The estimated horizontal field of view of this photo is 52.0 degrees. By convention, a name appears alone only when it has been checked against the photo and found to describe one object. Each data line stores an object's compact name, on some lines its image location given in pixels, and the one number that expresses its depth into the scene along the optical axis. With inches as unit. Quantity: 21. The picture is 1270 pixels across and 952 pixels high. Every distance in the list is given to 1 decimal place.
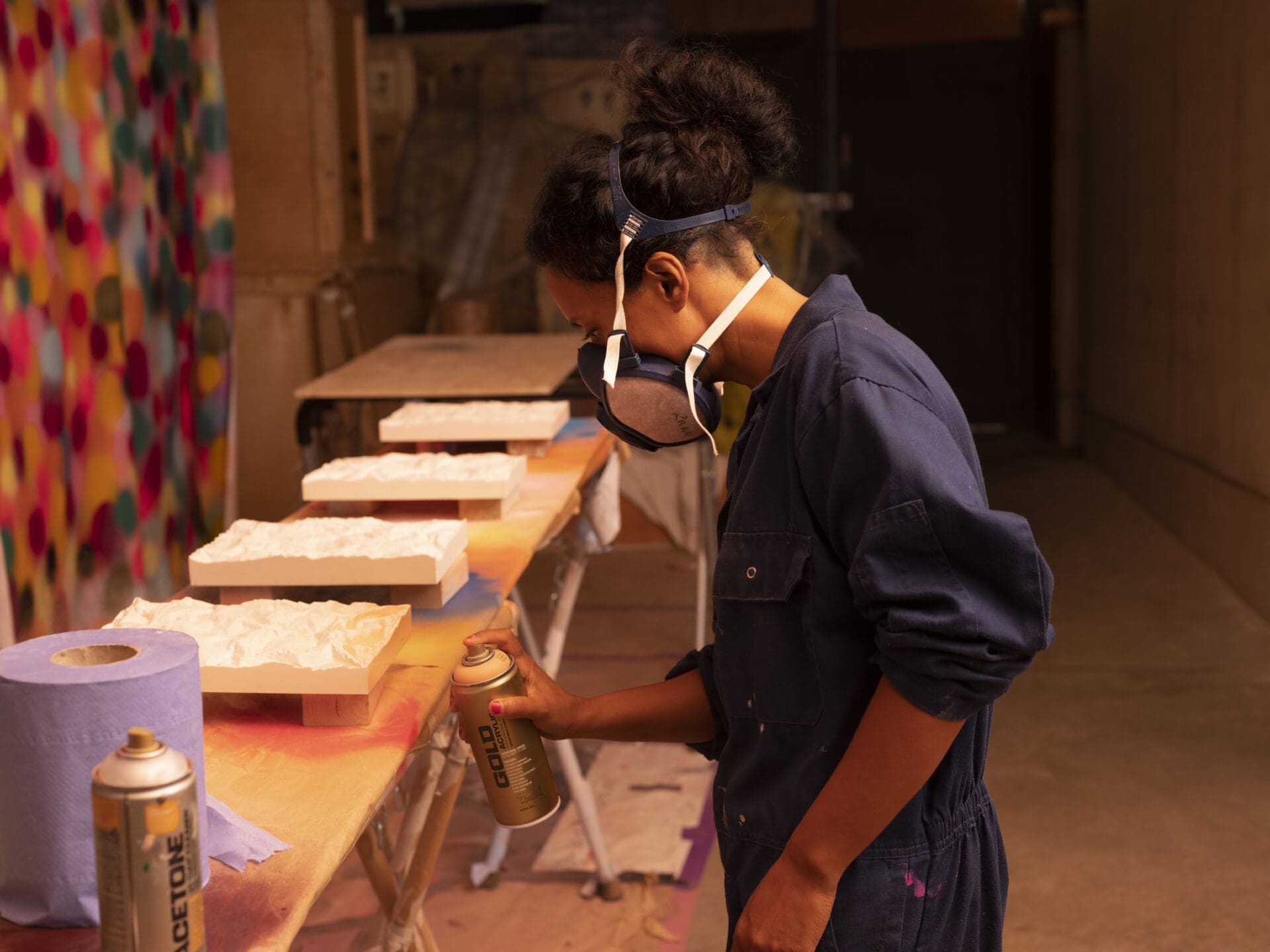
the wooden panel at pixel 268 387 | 202.1
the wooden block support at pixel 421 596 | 65.2
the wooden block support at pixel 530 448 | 101.9
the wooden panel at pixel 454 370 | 128.9
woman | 41.8
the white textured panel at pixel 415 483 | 82.0
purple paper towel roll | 35.7
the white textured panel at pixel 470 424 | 98.3
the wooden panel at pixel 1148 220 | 219.8
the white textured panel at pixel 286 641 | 50.3
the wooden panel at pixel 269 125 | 198.7
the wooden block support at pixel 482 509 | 83.1
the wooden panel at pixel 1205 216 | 184.5
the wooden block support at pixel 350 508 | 84.5
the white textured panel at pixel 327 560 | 63.6
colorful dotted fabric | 113.9
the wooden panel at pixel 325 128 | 198.5
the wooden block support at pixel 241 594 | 64.3
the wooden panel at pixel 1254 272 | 168.6
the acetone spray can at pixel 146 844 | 30.8
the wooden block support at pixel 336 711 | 51.0
